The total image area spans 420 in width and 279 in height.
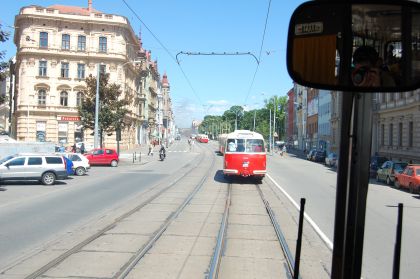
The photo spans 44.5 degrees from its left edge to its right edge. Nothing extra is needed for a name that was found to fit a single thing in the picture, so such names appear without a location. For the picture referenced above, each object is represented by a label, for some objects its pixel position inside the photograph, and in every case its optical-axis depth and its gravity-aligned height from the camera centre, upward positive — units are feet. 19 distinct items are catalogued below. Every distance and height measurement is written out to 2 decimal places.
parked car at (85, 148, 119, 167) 133.08 -7.21
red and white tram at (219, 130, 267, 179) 82.02 -3.57
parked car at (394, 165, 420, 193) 76.60 -6.19
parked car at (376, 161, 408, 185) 93.38 -5.91
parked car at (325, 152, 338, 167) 153.30 -7.18
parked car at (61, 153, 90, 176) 101.35 -6.96
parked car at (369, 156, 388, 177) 118.40 -5.81
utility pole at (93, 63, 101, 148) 128.94 +4.16
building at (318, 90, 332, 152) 237.16 +7.80
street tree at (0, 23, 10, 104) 67.01 +8.31
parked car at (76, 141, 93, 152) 178.68 -6.42
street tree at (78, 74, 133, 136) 148.66 +6.28
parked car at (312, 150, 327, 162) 190.08 -7.07
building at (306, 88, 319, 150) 278.34 +8.79
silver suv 78.28 -6.49
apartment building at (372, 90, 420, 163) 130.18 +2.91
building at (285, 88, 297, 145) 381.44 +12.32
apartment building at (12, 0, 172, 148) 208.95 +26.99
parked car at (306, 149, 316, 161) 199.41 -7.32
